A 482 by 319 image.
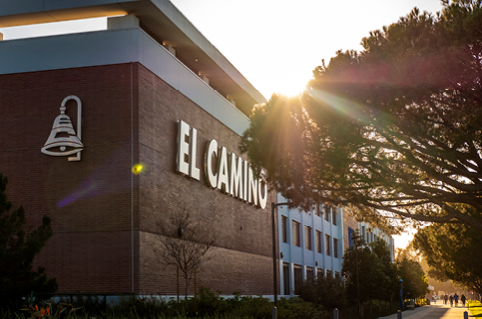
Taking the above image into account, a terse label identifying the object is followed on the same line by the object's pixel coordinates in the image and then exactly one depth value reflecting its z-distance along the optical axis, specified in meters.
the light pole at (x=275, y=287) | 26.28
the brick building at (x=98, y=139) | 23.30
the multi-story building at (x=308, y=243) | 45.25
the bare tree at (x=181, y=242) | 24.00
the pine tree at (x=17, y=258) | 15.93
